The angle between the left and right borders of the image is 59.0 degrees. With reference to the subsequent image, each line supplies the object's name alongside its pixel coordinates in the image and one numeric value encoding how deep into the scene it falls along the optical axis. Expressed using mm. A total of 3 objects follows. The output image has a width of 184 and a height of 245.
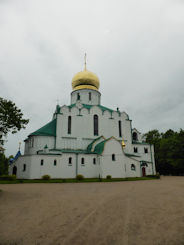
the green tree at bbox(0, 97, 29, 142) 12838
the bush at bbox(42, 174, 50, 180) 22594
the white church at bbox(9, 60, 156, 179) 24734
